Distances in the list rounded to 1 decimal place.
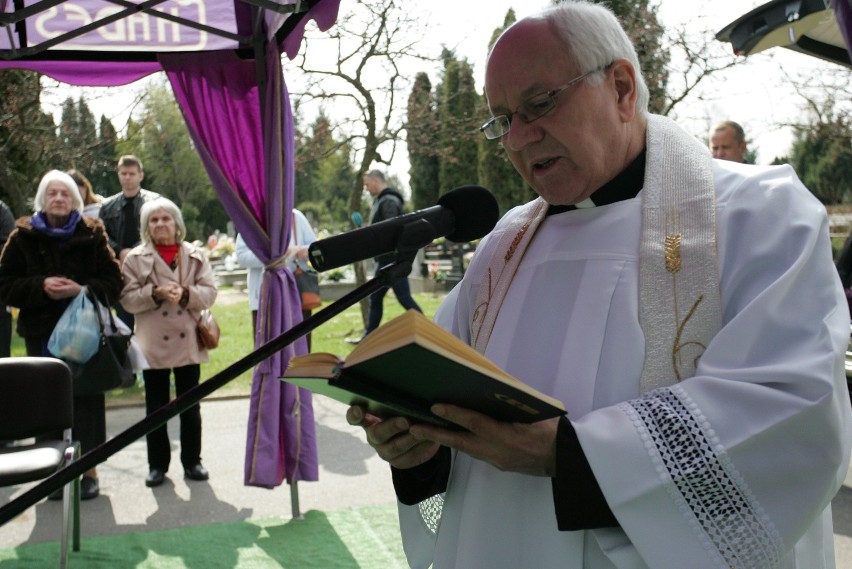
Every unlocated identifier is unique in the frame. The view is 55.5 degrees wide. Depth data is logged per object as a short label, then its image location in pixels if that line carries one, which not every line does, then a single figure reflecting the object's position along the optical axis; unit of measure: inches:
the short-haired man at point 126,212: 253.1
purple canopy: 172.6
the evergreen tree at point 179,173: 1443.2
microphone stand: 55.2
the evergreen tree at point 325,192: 1460.4
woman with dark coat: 187.8
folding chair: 145.8
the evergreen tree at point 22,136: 424.5
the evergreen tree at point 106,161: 556.7
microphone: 57.6
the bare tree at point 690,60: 482.6
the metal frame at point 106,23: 143.3
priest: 53.1
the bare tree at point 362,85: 388.5
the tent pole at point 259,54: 171.6
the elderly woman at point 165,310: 201.6
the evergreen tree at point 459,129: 524.7
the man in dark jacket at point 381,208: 334.0
